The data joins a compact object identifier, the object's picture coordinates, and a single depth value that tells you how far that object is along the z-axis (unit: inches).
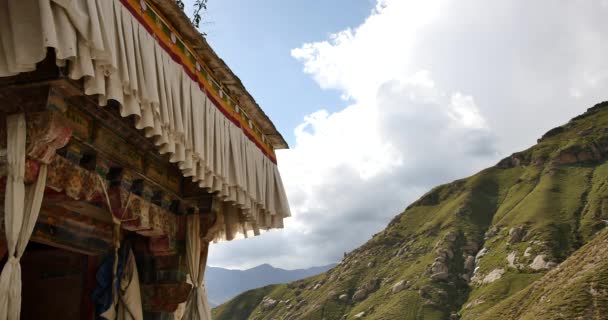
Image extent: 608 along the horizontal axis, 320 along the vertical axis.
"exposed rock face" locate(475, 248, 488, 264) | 2787.9
